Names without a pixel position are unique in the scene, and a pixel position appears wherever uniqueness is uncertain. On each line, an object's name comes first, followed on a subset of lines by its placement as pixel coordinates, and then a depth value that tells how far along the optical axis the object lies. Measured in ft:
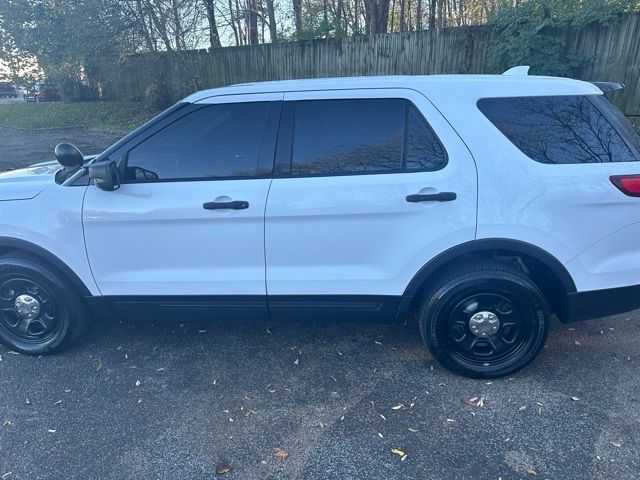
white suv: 9.02
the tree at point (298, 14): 56.44
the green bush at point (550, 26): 30.79
